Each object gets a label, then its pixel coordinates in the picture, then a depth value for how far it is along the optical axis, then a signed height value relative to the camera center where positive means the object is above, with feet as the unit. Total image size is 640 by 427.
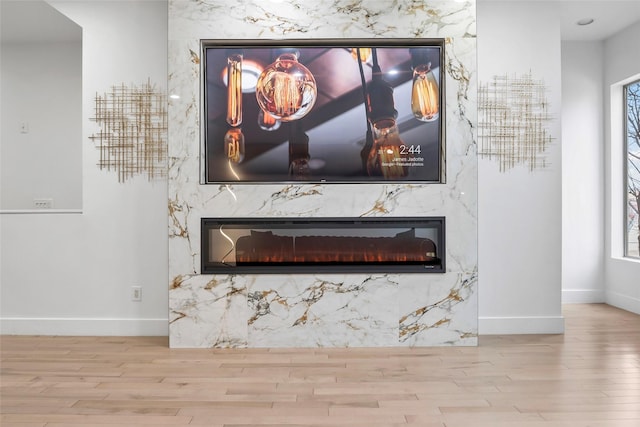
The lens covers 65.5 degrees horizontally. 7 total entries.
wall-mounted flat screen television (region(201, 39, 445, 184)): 11.95 +2.30
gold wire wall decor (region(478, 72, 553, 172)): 13.12 +2.09
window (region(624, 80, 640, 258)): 16.07 +1.23
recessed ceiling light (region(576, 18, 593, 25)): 14.69 +5.48
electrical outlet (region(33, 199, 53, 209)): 16.60 +0.11
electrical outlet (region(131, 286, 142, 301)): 13.01 -2.25
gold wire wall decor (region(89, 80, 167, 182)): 12.99 +1.99
